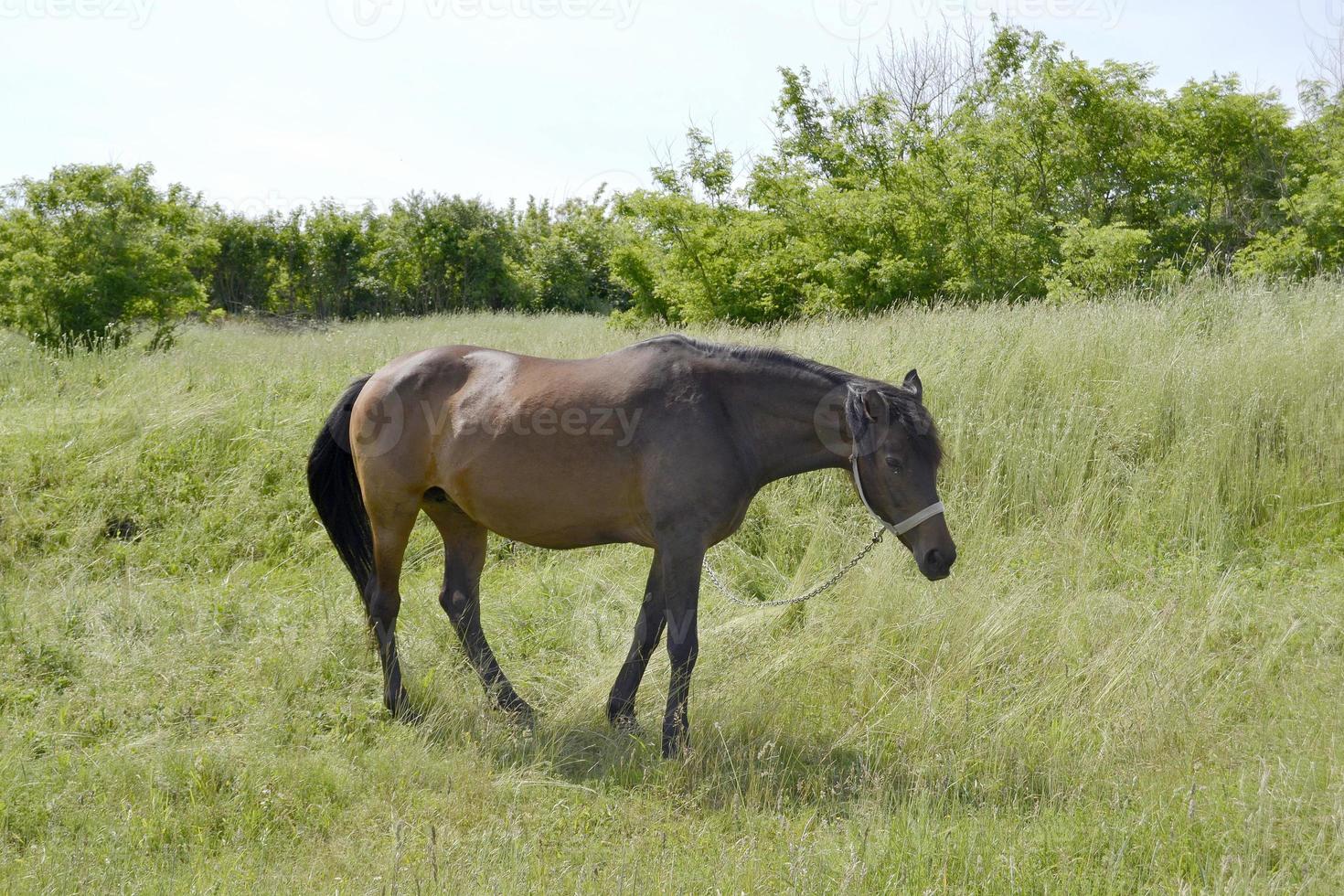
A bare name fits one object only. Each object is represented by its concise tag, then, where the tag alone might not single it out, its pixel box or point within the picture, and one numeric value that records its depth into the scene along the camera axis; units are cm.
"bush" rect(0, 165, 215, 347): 1195
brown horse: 406
